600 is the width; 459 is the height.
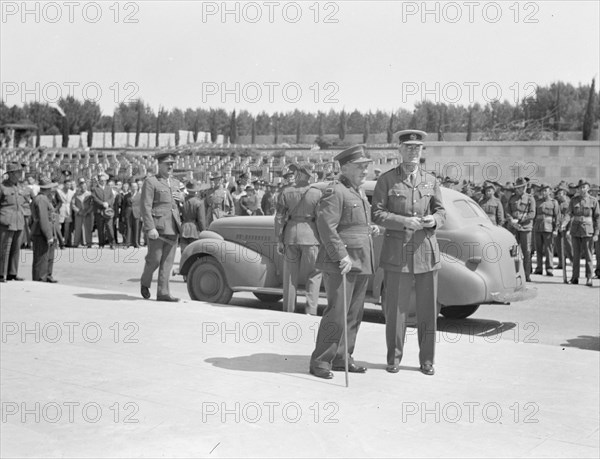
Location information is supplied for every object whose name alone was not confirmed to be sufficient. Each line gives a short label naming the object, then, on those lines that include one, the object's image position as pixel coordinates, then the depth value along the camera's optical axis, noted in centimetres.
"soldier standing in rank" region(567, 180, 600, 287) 1591
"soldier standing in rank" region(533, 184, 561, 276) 1747
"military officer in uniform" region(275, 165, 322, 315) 1084
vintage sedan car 1054
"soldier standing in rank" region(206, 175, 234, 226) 1742
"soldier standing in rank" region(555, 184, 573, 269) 1747
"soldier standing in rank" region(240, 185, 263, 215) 1988
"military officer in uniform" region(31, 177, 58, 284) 1448
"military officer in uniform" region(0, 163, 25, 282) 1434
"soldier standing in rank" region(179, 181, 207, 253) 1497
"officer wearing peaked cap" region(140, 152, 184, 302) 1159
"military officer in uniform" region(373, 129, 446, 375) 745
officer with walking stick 742
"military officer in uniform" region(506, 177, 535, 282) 1692
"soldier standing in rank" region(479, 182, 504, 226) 1698
